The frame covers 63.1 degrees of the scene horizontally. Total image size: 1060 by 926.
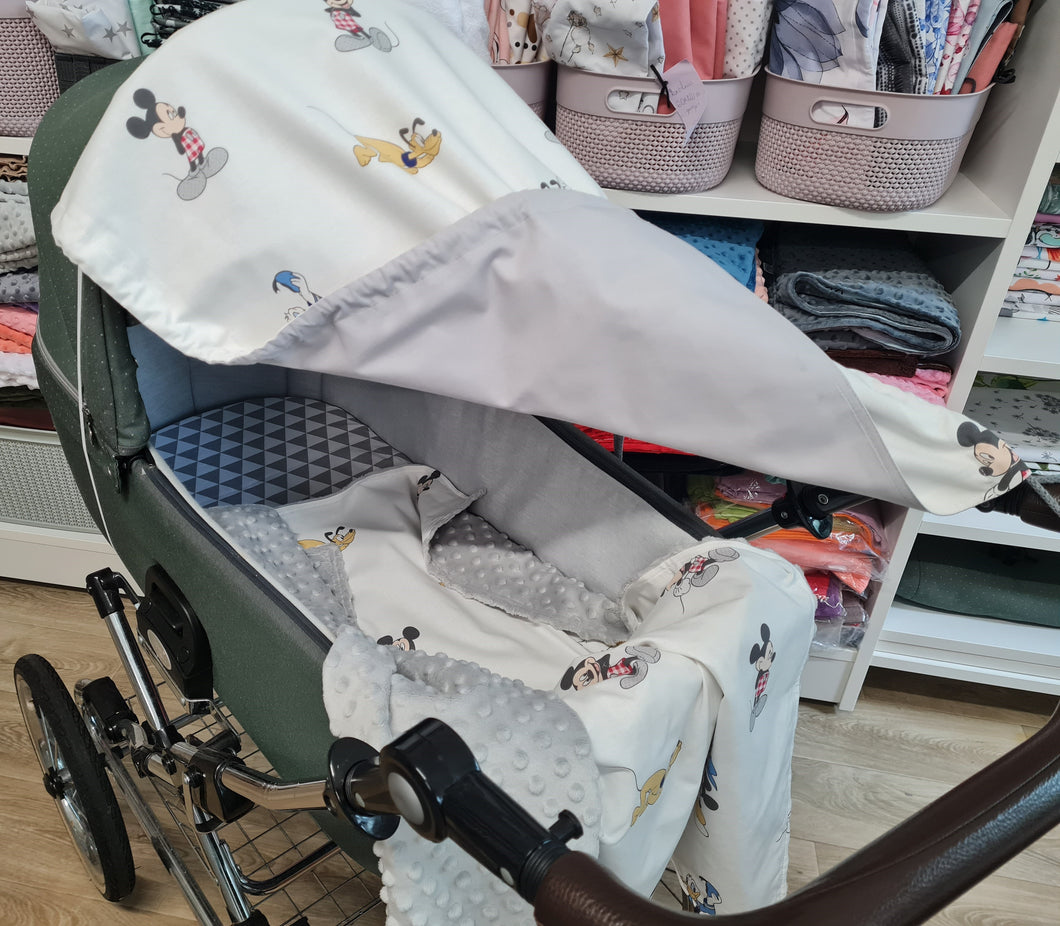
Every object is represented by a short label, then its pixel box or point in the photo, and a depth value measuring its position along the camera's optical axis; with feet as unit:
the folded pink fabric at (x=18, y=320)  4.38
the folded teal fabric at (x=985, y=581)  4.67
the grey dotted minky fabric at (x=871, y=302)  3.75
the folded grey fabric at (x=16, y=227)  4.09
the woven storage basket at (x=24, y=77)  3.87
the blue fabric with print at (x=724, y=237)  3.89
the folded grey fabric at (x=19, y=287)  4.29
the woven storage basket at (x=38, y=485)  4.77
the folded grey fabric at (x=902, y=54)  3.22
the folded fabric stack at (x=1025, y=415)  4.05
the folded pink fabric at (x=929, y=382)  3.88
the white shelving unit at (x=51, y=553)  5.06
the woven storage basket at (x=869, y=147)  3.38
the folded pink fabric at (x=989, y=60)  3.39
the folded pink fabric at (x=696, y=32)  3.40
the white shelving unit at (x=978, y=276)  3.47
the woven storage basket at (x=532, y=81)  3.66
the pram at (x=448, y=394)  1.88
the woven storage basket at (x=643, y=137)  3.55
